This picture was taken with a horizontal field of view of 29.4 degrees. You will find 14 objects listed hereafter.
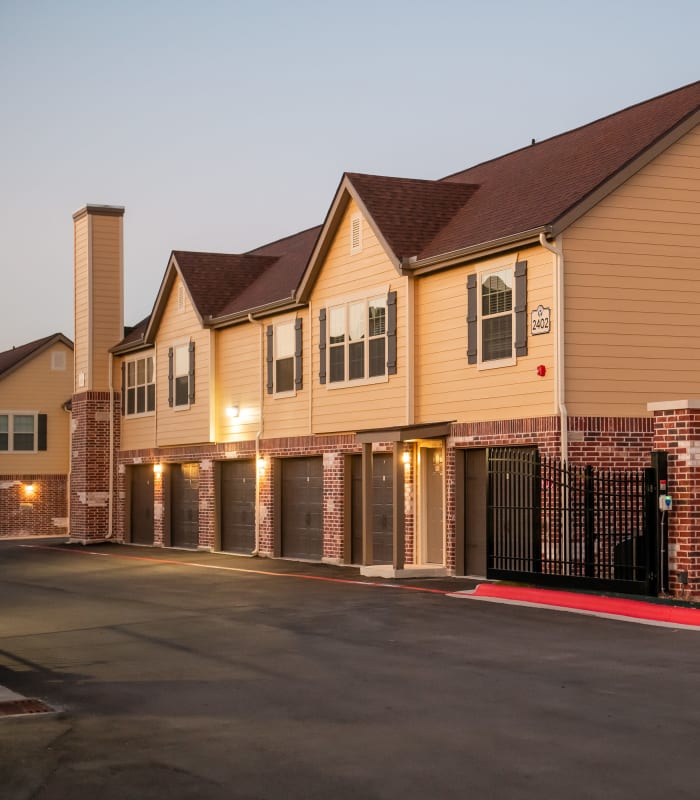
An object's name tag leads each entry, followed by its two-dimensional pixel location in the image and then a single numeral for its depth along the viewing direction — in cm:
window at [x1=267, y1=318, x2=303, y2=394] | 3105
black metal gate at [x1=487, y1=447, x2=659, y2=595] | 1962
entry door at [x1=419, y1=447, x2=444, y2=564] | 2662
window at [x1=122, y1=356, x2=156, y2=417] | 4003
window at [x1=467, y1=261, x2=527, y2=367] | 2317
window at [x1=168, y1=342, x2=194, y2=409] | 3659
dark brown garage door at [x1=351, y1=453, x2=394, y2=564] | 2775
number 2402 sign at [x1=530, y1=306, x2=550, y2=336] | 2253
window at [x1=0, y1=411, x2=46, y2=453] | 5572
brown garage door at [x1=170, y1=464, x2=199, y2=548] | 3716
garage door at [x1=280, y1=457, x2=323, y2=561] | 3080
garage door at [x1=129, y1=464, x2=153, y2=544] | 4078
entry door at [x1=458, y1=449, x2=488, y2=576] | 2469
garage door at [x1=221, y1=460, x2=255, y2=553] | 3384
